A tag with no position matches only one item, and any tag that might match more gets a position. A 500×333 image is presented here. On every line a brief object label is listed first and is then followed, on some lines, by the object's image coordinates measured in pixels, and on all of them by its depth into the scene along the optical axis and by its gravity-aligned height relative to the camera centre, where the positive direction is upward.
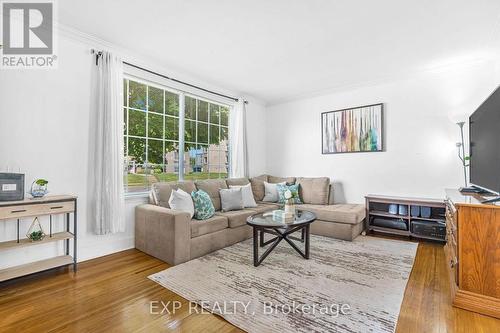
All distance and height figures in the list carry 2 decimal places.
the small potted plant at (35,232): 2.31 -0.61
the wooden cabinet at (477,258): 1.78 -0.69
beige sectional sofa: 2.70 -0.69
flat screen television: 1.95 +0.22
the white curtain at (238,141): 4.77 +0.58
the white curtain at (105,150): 2.82 +0.24
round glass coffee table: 2.60 -0.63
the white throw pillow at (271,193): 4.57 -0.46
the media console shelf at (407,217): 3.37 -0.73
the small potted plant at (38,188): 2.38 -0.18
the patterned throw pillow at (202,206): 3.13 -0.48
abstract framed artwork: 4.16 +0.71
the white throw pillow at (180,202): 3.00 -0.41
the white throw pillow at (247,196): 3.98 -0.45
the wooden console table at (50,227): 2.11 -0.58
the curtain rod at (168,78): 2.89 +1.42
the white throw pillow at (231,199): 3.70 -0.46
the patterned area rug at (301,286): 1.71 -1.07
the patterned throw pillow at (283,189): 4.39 -0.38
